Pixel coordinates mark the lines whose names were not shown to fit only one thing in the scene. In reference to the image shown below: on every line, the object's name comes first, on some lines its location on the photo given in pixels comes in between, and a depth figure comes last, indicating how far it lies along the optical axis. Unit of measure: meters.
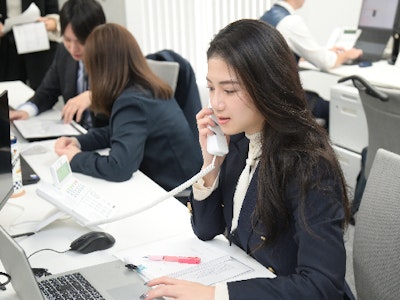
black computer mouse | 1.54
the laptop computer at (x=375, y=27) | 3.67
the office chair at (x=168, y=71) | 2.75
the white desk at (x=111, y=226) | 1.50
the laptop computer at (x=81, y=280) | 1.11
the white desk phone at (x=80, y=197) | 1.59
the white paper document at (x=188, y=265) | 1.36
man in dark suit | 2.76
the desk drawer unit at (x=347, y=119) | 3.13
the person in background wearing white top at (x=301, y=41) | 3.46
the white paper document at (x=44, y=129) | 2.62
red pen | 1.43
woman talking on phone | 1.24
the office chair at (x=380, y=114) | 2.29
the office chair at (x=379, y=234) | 1.37
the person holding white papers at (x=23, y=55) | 4.18
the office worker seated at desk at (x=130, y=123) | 2.12
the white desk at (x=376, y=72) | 3.11
